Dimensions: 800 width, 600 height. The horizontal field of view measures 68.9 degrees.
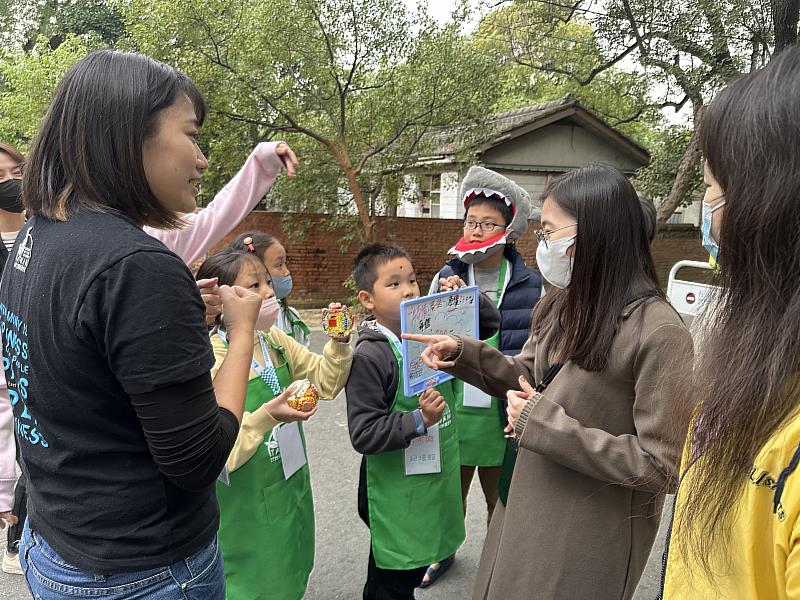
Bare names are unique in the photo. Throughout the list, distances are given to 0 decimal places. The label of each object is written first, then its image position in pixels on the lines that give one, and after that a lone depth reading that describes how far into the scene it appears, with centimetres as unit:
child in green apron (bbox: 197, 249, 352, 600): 209
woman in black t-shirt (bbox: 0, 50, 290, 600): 105
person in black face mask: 212
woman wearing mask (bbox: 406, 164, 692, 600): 152
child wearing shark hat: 293
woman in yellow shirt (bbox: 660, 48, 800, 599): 79
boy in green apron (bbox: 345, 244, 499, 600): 223
